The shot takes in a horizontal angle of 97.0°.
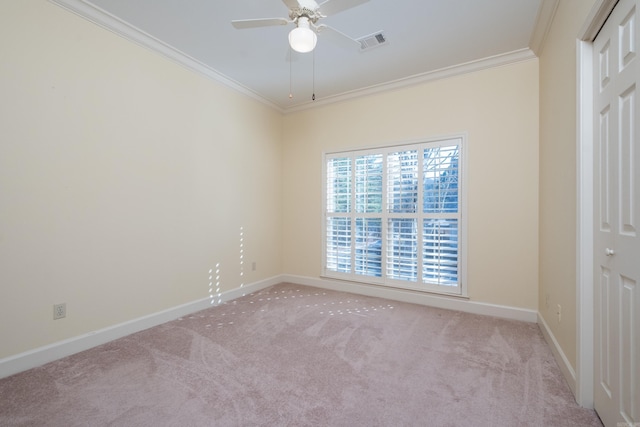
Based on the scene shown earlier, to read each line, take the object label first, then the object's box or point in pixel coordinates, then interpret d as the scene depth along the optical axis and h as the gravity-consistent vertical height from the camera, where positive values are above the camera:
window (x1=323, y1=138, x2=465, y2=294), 3.25 +0.03
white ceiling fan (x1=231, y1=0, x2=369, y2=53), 1.75 +1.33
